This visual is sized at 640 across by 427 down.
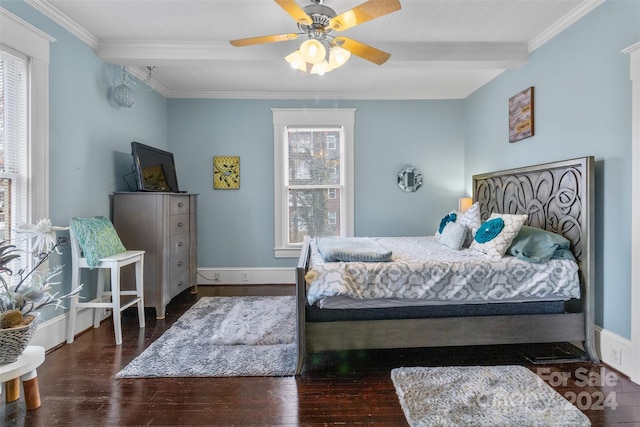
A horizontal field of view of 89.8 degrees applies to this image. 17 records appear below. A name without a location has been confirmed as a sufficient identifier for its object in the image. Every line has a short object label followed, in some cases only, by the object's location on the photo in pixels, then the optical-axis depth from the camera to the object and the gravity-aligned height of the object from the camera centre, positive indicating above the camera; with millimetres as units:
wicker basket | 1660 -660
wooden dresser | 3184 -162
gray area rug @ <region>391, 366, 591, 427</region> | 1665 -1055
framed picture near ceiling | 3020 +969
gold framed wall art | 4320 +582
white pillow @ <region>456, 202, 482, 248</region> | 2988 -70
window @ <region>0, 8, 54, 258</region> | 2168 +662
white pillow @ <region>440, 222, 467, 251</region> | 2871 -200
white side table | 1668 -841
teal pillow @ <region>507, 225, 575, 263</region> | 2299 -245
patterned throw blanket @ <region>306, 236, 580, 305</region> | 2143 -446
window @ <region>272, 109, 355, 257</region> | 4316 +503
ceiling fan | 1845 +1175
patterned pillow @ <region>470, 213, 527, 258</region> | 2451 -159
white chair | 2588 -348
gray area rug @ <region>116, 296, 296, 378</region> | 2188 -1030
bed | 2162 -725
